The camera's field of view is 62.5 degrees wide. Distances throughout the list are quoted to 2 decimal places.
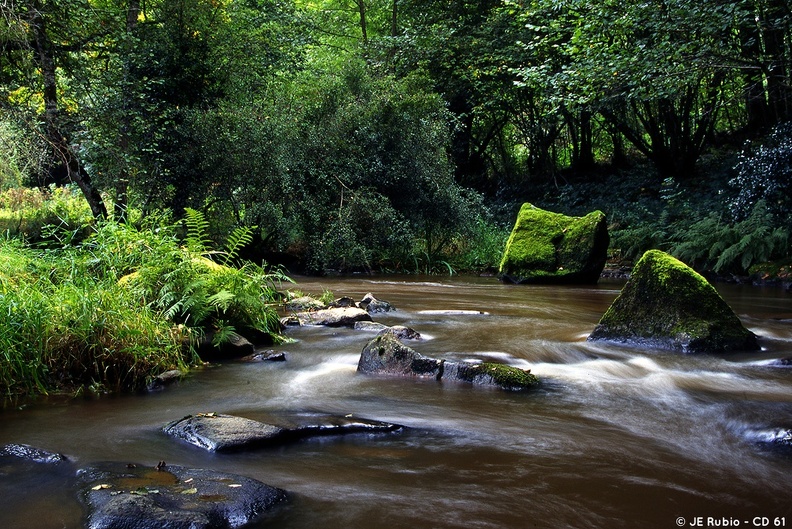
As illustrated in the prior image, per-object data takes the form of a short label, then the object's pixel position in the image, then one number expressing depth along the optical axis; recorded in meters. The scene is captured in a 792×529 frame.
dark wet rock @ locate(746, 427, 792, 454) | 3.85
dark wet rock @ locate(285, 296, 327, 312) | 8.85
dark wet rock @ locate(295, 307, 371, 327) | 7.98
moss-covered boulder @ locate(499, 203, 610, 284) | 14.55
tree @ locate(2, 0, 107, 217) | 10.59
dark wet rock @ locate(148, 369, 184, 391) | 5.18
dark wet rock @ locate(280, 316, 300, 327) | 8.05
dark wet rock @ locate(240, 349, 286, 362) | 6.21
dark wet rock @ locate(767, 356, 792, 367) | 5.94
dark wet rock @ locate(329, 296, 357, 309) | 9.24
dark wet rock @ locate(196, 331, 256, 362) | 6.22
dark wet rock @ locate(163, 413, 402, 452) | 3.77
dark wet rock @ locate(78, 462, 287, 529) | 2.68
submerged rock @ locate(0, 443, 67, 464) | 3.51
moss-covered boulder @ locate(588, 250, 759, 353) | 6.57
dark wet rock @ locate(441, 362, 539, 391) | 5.25
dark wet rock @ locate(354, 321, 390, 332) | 7.71
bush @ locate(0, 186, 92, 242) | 16.73
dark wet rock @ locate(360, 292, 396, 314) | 9.40
